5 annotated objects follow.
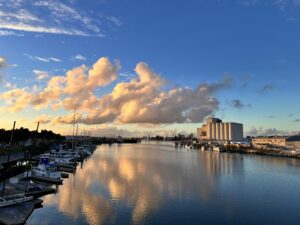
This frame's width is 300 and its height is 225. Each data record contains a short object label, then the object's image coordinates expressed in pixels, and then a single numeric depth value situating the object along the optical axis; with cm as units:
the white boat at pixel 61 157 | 4552
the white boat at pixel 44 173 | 3103
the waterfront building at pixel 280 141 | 9574
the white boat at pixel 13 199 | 1817
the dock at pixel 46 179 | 3000
